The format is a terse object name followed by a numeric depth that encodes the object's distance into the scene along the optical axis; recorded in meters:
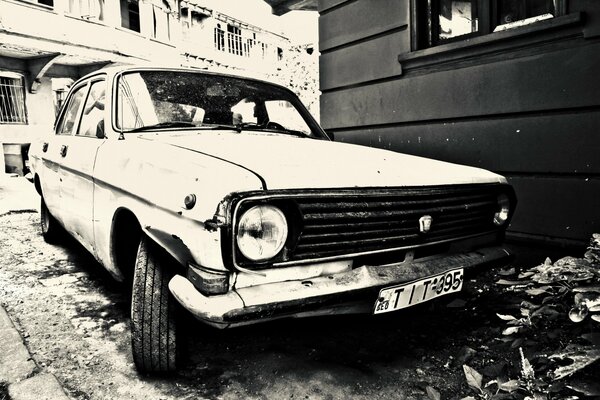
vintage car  1.69
